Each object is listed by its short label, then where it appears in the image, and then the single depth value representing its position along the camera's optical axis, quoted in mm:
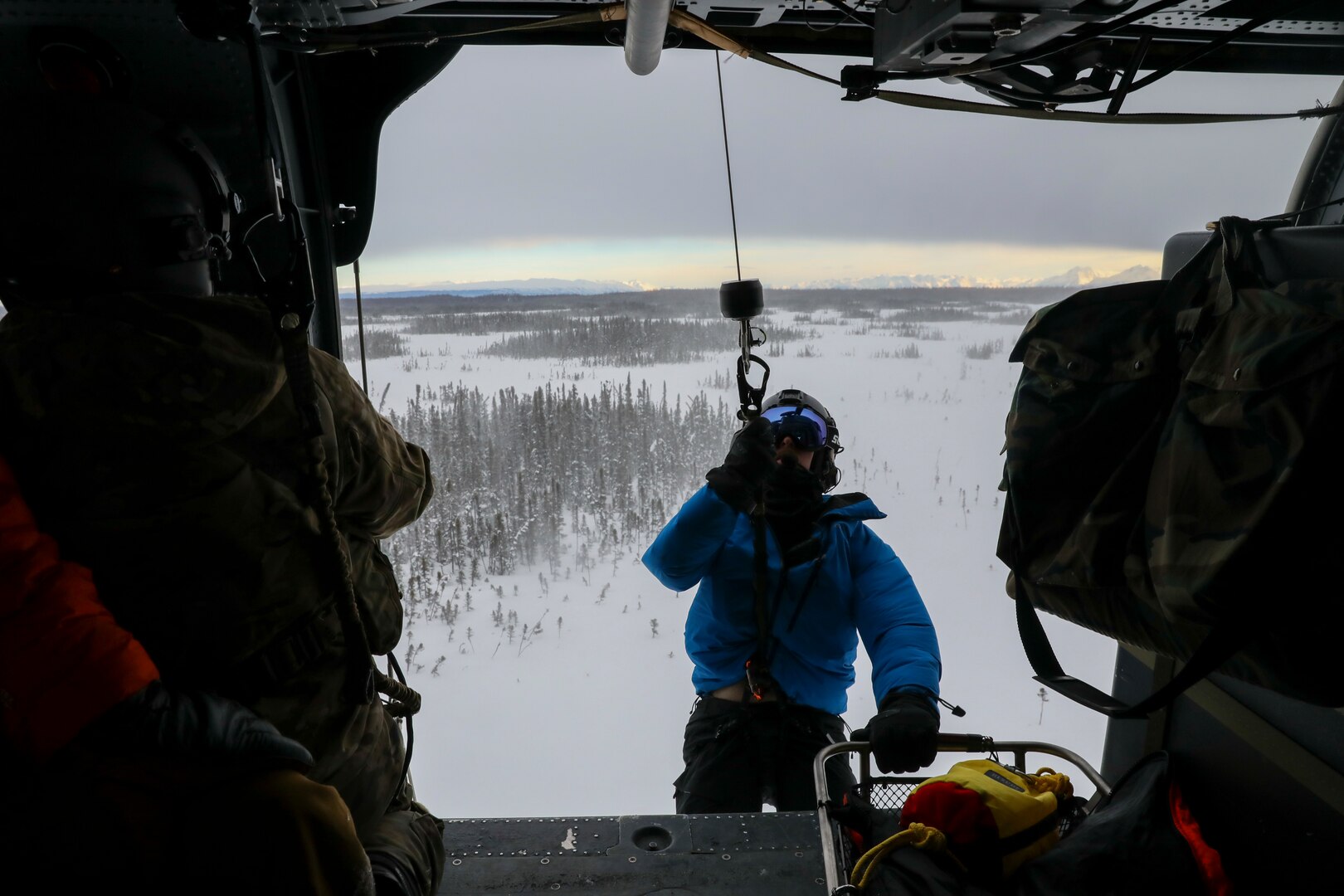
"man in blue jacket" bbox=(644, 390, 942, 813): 2182
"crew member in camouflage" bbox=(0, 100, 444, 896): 962
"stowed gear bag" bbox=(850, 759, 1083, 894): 1378
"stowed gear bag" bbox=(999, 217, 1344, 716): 902
